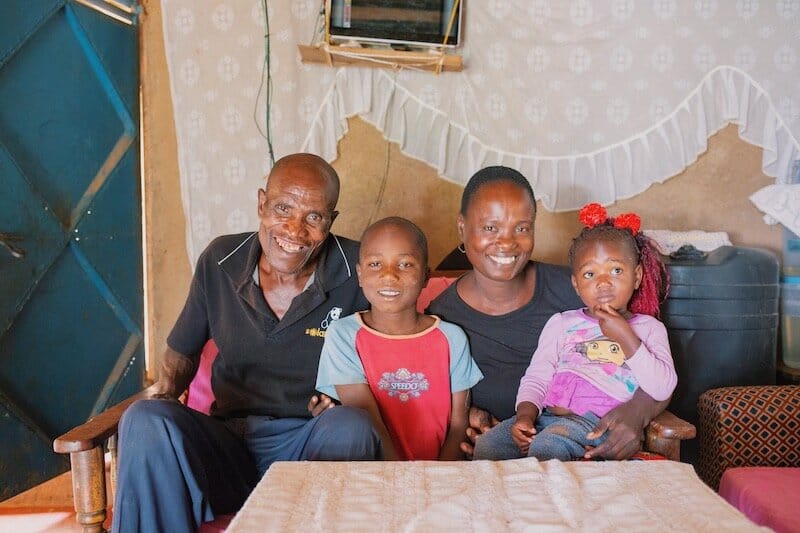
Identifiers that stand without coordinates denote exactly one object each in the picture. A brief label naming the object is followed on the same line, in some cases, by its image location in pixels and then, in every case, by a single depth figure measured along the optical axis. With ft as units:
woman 6.70
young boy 6.38
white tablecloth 3.77
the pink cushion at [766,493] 4.91
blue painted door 8.71
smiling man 6.29
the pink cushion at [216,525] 5.52
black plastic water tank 8.38
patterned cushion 6.86
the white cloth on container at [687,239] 9.11
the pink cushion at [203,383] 7.36
